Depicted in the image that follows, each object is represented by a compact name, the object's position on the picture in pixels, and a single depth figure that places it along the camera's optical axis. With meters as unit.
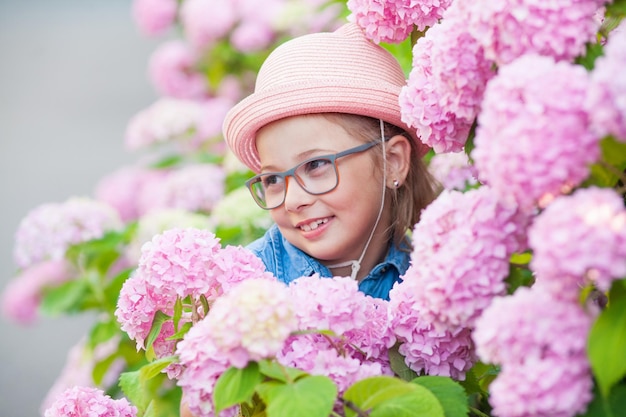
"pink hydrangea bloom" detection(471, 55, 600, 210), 1.24
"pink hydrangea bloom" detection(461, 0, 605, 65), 1.30
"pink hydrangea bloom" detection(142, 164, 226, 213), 2.42
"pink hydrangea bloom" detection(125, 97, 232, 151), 2.67
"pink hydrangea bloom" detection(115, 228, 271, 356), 1.48
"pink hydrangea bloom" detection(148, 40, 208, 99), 3.10
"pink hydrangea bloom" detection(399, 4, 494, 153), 1.36
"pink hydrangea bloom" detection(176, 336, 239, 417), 1.37
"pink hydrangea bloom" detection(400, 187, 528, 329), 1.31
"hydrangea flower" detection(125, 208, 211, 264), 2.17
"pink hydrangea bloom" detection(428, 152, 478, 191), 1.86
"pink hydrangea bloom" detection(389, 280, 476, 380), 1.48
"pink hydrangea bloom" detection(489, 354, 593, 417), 1.25
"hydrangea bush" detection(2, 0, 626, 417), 1.24
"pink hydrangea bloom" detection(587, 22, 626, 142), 1.22
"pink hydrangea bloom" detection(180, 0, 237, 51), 2.87
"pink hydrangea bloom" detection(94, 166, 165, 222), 2.96
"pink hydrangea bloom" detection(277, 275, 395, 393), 1.42
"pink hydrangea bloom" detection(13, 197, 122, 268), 2.25
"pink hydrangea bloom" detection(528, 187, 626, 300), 1.22
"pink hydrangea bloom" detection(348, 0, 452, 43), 1.59
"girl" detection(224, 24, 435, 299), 1.67
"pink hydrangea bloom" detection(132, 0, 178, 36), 3.21
